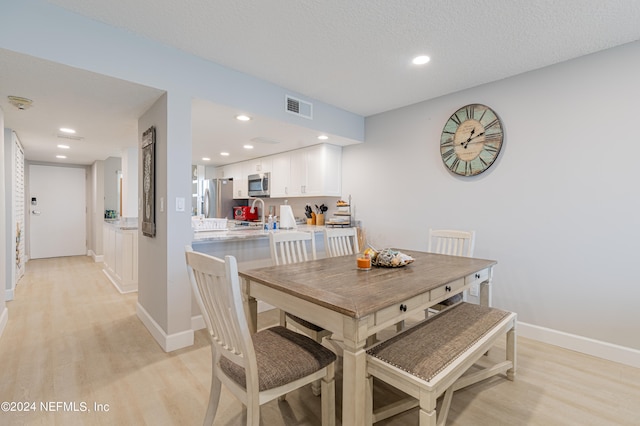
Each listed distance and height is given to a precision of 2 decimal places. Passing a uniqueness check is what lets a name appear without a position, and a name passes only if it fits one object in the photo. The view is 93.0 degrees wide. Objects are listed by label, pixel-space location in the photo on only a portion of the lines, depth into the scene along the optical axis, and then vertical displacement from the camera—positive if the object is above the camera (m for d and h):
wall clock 2.99 +0.71
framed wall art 2.69 +0.21
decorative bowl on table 2.07 -0.35
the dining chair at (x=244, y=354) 1.22 -0.70
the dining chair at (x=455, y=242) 2.66 -0.31
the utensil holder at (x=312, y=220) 4.82 -0.20
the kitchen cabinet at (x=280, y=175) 4.84 +0.52
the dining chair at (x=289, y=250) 2.07 -0.35
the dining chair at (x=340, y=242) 2.71 -0.32
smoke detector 2.56 +0.90
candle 2.00 -0.37
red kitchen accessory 5.95 -0.13
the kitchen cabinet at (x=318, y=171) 4.29 +0.53
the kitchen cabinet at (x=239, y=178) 5.83 +0.57
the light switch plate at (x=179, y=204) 2.50 +0.02
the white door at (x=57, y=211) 6.25 -0.12
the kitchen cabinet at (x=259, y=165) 5.23 +0.74
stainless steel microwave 5.22 +0.39
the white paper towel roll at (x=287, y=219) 3.76 -0.15
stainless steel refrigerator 6.12 +0.19
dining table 1.27 -0.42
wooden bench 1.29 -0.71
